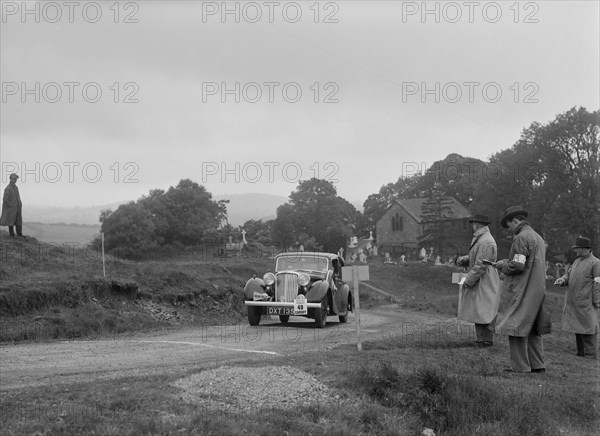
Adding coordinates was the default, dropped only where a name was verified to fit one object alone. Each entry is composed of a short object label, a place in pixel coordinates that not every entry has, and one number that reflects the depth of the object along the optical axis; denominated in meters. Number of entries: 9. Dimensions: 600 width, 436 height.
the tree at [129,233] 45.44
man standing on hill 19.66
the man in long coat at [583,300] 12.67
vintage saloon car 15.80
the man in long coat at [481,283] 11.24
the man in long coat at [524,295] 9.20
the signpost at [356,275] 11.11
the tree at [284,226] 58.91
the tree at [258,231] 50.88
